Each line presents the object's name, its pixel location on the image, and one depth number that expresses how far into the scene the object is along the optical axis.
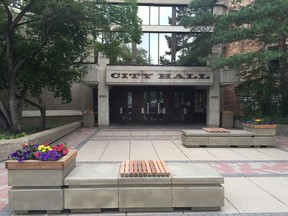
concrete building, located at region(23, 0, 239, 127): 14.67
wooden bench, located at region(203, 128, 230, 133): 8.38
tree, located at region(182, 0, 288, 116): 10.70
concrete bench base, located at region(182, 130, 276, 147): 8.17
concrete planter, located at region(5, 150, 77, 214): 3.29
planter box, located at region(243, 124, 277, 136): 8.18
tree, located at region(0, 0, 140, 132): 8.97
